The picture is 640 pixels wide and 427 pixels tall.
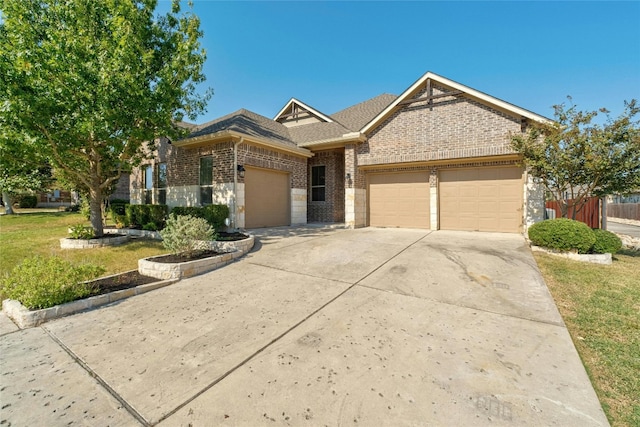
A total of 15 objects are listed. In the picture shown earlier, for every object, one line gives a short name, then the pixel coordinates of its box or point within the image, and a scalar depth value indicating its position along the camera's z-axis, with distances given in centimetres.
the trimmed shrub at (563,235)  686
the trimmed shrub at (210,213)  968
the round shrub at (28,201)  2447
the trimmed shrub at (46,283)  391
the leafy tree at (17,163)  701
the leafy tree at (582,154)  741
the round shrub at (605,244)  695
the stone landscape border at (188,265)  555
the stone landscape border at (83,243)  837
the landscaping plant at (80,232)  875
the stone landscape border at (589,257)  679
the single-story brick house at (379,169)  1021
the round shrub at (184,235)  609
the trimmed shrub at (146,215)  1103
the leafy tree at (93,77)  664
